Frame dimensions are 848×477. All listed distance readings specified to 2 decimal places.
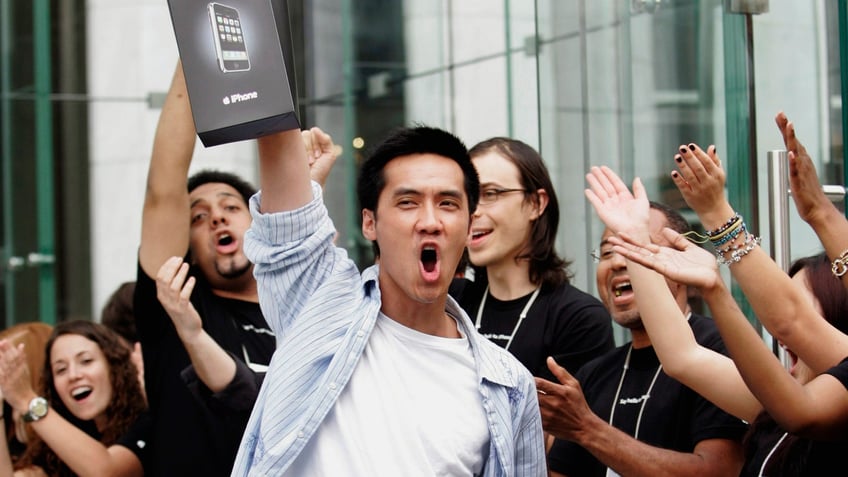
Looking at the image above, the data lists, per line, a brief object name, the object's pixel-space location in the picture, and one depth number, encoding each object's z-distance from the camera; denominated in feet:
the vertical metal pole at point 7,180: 31.37
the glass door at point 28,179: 31.22
